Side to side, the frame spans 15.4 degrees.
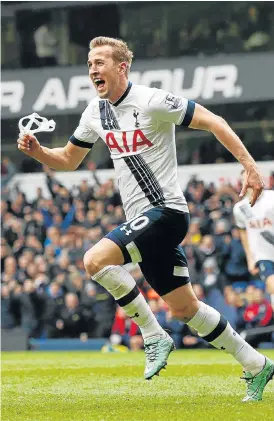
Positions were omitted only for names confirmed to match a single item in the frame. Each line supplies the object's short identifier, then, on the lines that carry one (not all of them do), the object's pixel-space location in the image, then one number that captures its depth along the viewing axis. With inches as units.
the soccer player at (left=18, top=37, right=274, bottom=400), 301.4
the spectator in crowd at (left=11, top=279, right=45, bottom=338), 758.5
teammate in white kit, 443.2
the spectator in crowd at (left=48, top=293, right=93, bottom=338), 734.5
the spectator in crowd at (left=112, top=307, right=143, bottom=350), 698.2
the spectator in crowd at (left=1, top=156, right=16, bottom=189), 995.9
